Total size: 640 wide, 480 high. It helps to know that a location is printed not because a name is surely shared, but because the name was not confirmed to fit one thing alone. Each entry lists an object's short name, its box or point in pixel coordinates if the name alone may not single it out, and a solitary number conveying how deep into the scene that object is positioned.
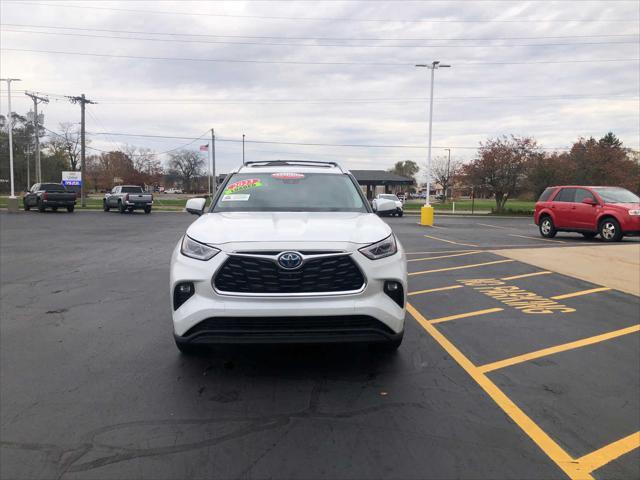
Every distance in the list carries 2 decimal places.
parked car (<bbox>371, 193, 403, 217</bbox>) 33.38
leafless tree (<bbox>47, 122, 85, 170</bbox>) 93.19
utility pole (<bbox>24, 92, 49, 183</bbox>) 44.56
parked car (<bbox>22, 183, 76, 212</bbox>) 31.14
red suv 14.58
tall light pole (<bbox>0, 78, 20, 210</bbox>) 31.11
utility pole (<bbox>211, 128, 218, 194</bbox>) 58.91
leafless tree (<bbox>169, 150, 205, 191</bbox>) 118.31
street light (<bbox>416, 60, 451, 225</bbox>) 26.55
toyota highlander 3.70
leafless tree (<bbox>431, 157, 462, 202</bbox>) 80.00
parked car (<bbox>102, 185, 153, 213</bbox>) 32.31
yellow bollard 24.66
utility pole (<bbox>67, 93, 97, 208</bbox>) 37.78
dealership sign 46.53
